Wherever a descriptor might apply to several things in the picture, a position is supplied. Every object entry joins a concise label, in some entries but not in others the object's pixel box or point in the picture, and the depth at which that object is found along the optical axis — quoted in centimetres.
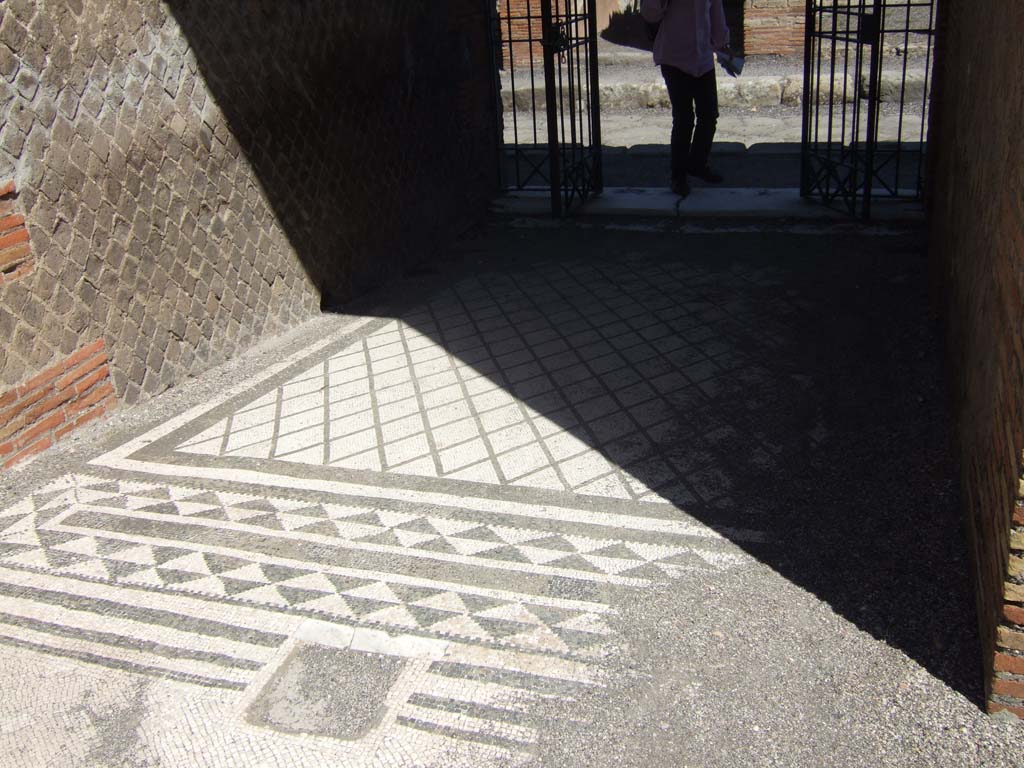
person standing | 786
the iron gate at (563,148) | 785
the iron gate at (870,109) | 727
